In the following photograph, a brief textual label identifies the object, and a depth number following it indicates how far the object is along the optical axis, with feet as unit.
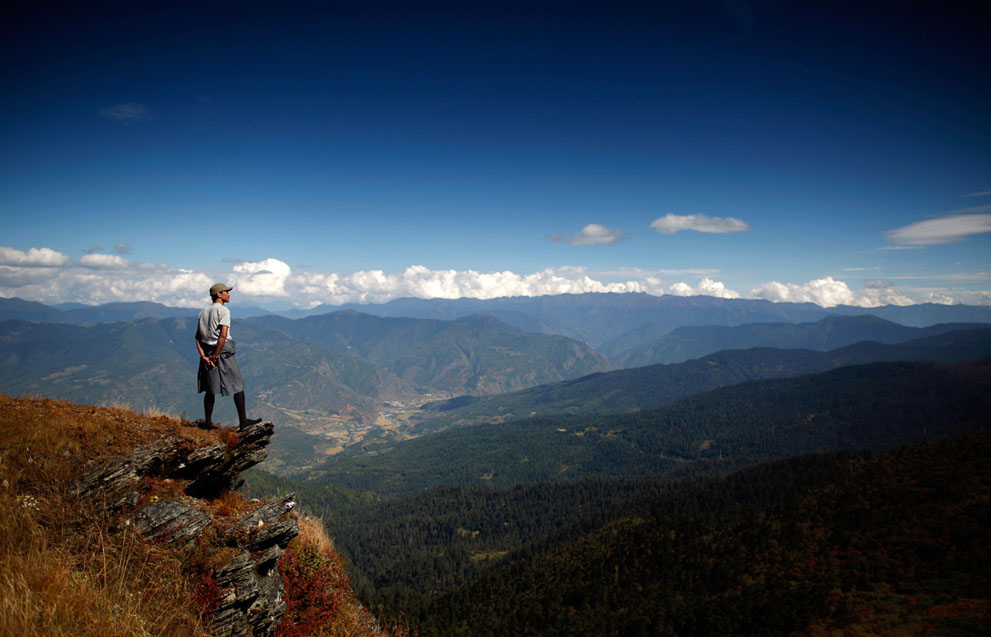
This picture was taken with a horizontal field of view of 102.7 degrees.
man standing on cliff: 38.19
